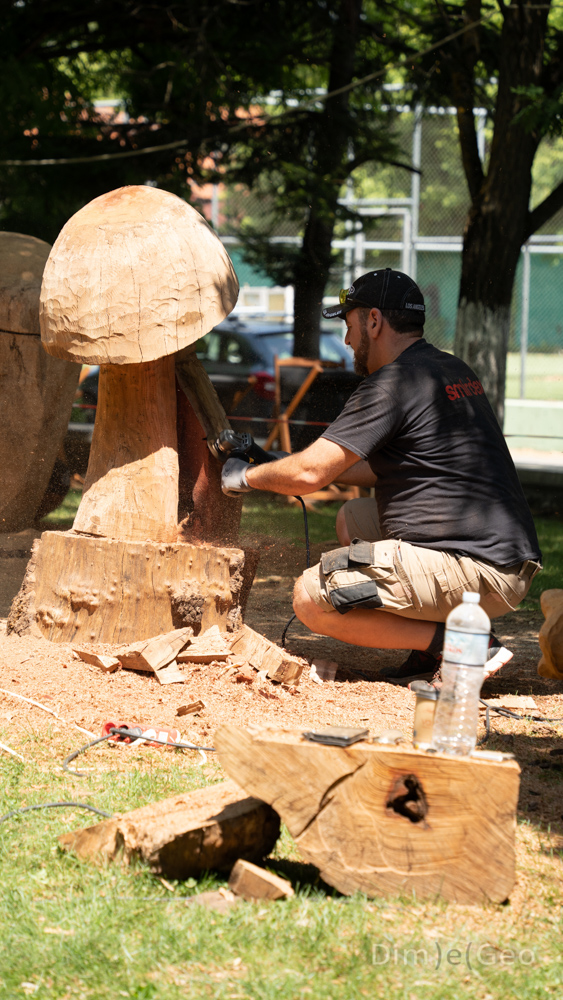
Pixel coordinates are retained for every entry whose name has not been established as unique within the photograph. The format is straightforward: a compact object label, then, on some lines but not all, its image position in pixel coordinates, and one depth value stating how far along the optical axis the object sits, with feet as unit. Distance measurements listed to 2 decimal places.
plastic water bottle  13.11
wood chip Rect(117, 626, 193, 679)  22.25
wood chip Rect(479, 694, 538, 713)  22.02
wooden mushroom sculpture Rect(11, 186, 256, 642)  22.66
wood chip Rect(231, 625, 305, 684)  22.45
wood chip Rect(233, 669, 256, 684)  22.21
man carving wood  21.48
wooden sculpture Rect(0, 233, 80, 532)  33.73
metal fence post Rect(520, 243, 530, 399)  76.02
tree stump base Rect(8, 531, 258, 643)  23.50
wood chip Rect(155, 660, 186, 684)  22.08
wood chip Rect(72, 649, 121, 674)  22.30
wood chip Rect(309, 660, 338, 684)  23.68
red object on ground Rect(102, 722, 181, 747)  18.52
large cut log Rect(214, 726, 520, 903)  12.58
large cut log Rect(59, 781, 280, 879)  12.76
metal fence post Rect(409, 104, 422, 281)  78.38
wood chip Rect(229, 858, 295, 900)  12.55
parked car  58.70
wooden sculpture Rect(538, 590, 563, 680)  23.16
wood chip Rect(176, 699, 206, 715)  20.21
